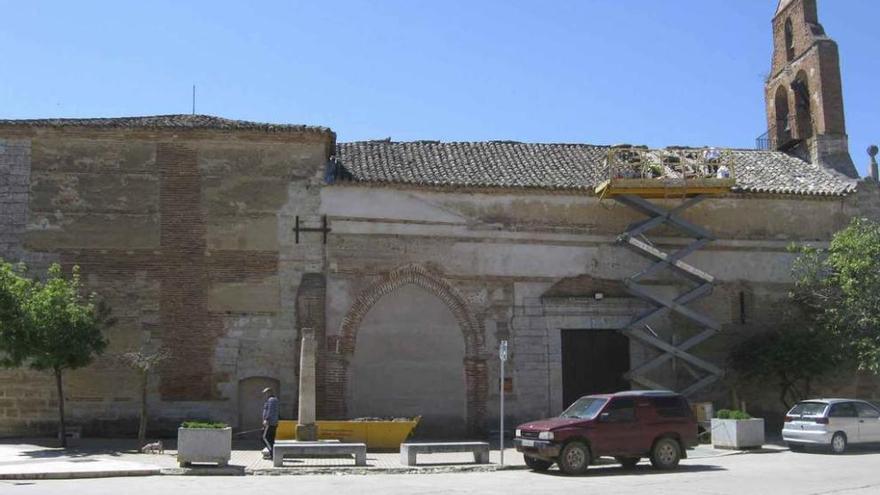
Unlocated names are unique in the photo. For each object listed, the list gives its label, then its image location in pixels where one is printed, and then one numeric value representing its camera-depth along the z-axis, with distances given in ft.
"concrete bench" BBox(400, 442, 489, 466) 57.57
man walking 60.03
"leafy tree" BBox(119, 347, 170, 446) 64.54
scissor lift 80.23
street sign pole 60.90
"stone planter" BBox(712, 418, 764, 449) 68.64
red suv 53.98
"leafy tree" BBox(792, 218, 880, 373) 73.51
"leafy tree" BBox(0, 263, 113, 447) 63.67
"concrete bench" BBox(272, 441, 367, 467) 56.03
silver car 65.92
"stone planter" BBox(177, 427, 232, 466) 53.98
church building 75.15
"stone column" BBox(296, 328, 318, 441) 62.44
